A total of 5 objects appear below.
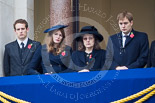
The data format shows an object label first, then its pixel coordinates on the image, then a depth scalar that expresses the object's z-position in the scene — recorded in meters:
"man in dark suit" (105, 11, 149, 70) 11.33
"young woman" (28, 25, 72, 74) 12.05
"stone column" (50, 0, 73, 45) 15.34
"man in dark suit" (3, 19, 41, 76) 12.66
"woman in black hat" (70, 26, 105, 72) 11.75
